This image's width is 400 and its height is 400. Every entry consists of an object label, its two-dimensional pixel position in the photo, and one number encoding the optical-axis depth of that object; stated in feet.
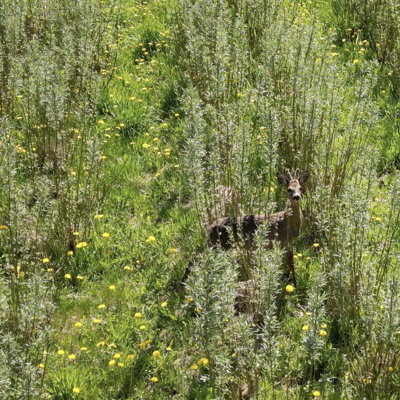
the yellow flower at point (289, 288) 30.32
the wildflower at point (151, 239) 35.74
